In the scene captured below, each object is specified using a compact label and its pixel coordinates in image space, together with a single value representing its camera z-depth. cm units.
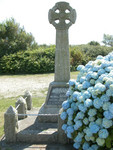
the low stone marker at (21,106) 517
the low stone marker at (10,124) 396
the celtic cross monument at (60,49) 490
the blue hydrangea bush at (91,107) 243
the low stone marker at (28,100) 603
